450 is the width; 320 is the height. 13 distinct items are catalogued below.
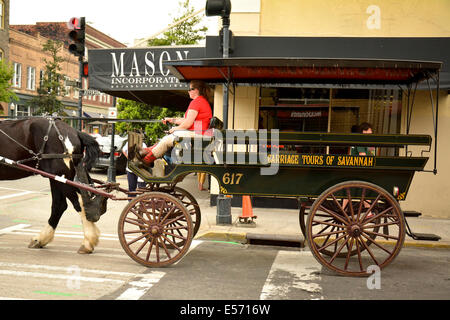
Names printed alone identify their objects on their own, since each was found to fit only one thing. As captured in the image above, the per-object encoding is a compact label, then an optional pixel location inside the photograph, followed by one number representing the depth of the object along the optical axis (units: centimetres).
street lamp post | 838
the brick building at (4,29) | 3578
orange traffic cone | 875
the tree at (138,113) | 2003
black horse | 644
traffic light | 1148
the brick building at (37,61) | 3950
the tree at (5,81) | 2742
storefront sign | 1161
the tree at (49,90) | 4006
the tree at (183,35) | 2122
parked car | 1602
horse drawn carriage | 547
